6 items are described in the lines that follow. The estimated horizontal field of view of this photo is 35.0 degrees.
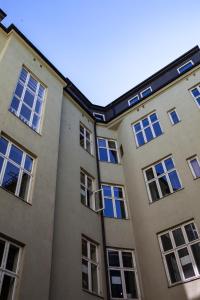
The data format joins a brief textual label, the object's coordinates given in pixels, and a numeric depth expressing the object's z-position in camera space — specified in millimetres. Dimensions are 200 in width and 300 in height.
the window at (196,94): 17191
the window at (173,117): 17281
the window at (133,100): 22219
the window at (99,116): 22428
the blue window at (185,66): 20908
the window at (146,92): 21781
